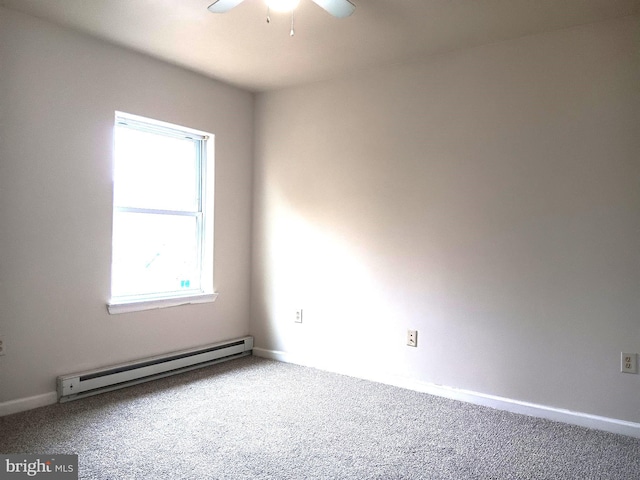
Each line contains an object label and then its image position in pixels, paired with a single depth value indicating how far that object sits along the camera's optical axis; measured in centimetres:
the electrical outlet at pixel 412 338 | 348
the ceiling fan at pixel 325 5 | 235
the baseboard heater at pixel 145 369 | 304
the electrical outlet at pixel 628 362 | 270
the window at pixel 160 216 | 350
